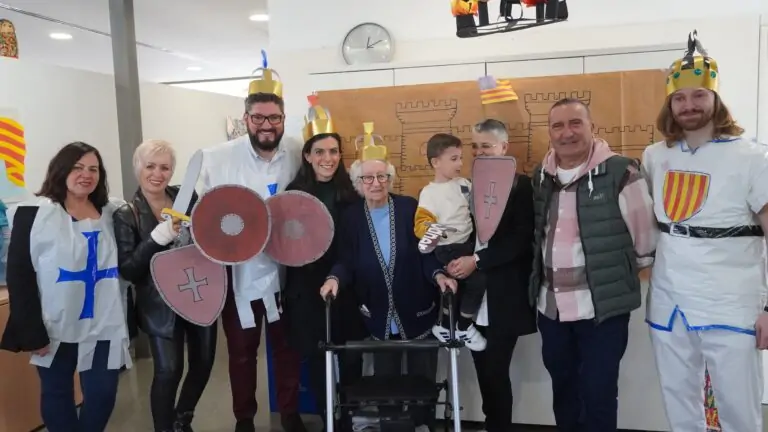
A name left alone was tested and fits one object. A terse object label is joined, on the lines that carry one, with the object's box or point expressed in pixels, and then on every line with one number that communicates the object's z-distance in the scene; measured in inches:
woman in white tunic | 94.7
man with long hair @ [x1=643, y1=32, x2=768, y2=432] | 83.6
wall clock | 145.3
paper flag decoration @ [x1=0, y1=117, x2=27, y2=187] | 153.4
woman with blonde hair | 99.7
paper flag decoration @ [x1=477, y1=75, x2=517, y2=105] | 123.0
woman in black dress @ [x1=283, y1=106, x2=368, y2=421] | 108.7
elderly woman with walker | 101.0
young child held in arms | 101.5
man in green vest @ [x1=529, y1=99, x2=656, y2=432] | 89.3
